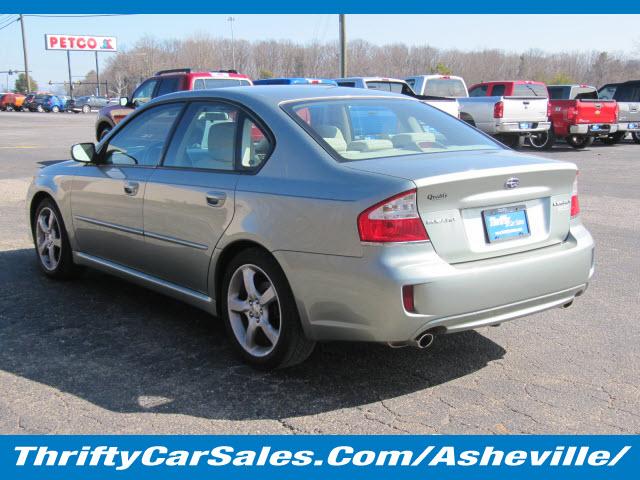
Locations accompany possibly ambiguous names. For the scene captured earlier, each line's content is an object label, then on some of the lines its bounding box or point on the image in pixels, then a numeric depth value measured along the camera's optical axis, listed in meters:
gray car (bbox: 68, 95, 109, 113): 62.62
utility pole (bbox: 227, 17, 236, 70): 118.53
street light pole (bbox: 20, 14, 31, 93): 84.45
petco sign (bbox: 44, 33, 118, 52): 100.44
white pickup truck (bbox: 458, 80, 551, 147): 18.45
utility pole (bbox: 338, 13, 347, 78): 31.72
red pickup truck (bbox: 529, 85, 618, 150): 19.25
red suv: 14.46
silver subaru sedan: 3.48
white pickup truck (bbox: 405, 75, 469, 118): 19.08
